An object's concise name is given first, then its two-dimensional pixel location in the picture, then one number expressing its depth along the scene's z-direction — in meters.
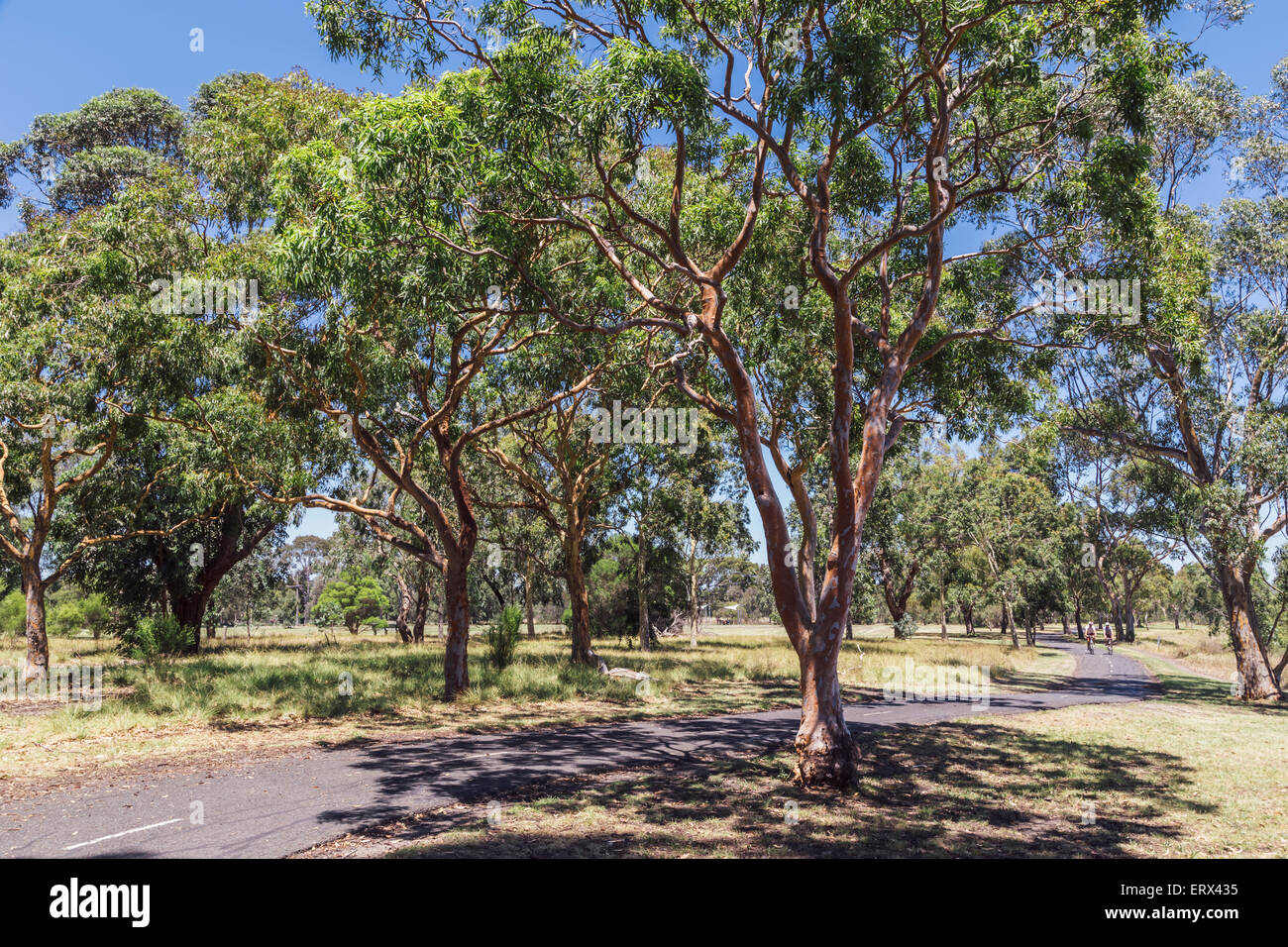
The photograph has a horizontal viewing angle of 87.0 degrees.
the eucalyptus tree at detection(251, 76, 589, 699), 8.26
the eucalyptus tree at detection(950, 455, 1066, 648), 40.56
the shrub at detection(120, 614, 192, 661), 18.84
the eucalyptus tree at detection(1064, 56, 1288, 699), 17.47
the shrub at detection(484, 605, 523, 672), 19.12
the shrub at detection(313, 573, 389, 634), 50.38
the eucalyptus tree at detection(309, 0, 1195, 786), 7.55
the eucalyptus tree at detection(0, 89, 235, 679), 13.31
